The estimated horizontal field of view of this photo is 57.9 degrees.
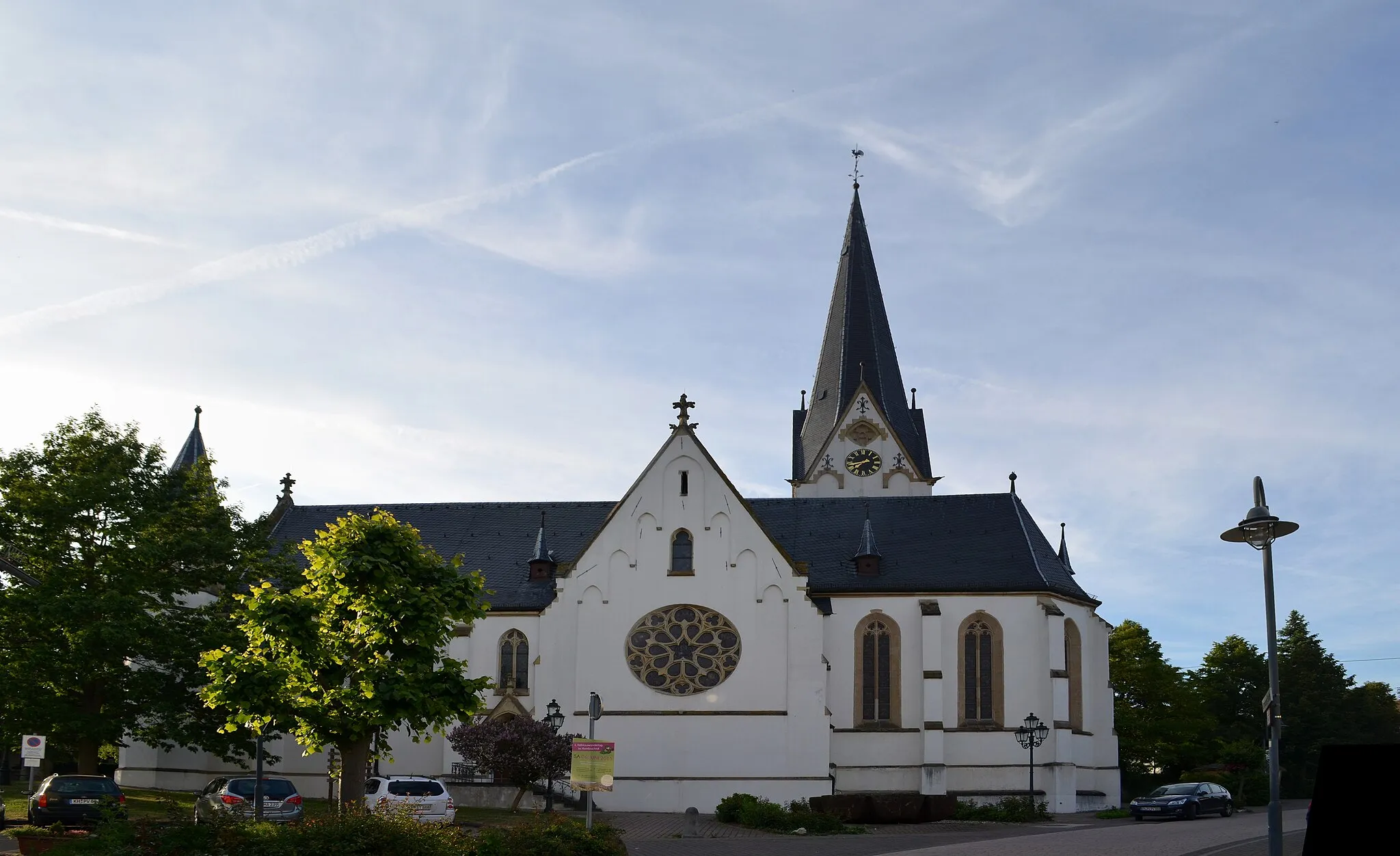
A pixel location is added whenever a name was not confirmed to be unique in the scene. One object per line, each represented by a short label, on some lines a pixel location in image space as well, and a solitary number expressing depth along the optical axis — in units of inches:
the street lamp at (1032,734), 1651.1
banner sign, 960.3
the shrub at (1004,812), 1600.6
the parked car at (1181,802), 1542.8
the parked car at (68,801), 1063.0
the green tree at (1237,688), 2819.9
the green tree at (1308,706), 2824.8
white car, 1213.1
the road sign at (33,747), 1143.5
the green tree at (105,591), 1353.3
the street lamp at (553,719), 1534.2
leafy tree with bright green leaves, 948.0
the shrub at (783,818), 1419.8
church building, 1747.0
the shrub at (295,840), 696.4
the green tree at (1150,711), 2412.6
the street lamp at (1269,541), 581.0
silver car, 1127.6
